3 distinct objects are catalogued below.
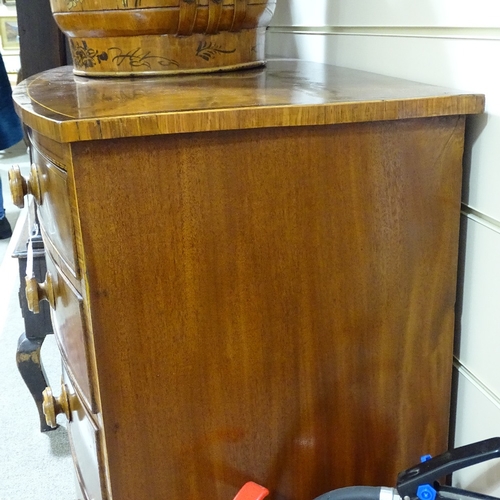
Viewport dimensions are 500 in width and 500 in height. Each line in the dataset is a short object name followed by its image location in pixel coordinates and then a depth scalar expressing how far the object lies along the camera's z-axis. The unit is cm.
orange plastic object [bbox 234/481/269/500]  60
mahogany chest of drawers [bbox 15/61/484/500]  54
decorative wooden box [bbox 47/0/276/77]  73
